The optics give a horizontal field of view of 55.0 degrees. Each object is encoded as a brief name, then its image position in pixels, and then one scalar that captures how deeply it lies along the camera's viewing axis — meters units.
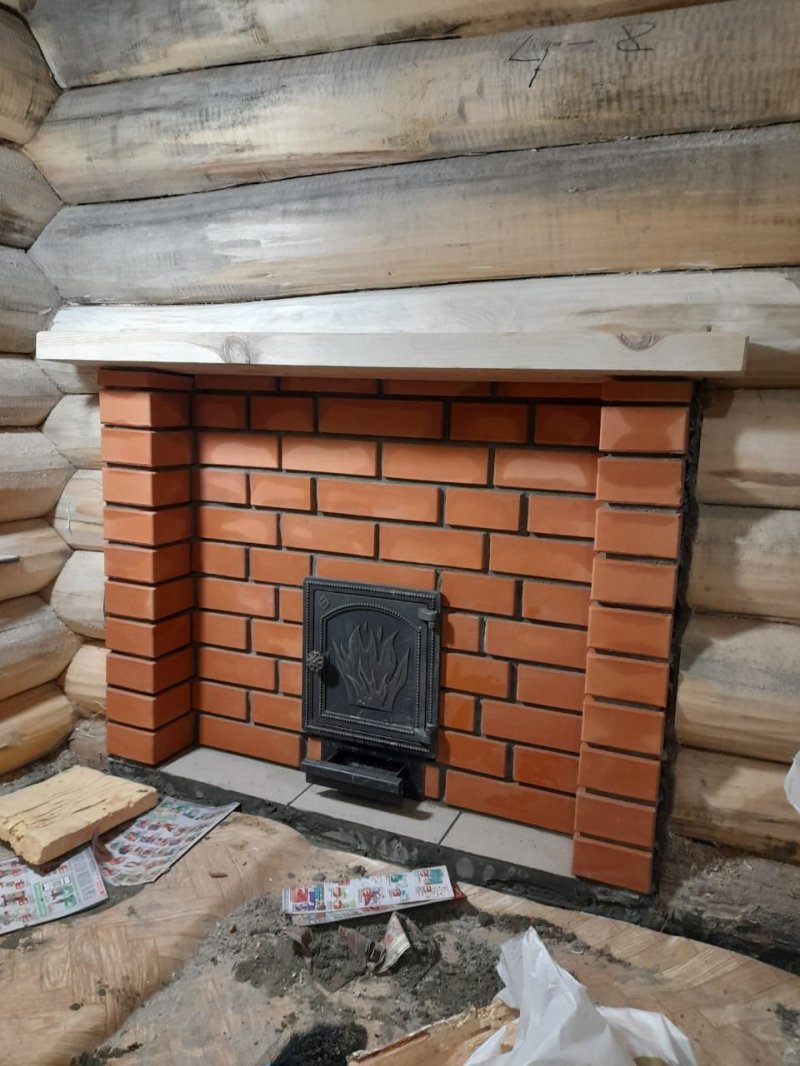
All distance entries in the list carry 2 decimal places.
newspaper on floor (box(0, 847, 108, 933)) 1.81
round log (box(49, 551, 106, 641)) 2.47
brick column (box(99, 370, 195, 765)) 2.24
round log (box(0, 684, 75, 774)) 2.38
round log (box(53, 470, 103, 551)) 2.46
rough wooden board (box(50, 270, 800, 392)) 1.59
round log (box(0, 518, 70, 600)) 2.35
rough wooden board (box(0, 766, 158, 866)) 1.98
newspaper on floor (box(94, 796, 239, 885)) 1.99
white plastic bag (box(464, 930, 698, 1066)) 1.27
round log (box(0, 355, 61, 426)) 2.32
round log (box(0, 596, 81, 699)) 2.36
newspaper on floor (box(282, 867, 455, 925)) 1.84
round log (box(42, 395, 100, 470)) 2.42
